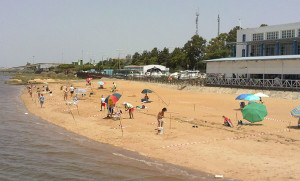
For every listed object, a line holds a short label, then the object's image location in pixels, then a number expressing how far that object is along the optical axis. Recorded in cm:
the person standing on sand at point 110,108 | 2004
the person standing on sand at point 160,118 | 1573
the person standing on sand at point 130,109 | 1981
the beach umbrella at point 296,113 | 1591
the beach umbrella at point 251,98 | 2139
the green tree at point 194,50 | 7694
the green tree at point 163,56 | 9676
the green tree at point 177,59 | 8256
